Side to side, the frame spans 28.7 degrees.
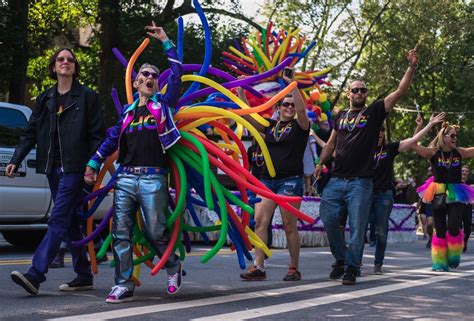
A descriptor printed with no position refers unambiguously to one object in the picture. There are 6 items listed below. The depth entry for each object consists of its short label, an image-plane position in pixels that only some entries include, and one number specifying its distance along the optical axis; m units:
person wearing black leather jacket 7.14
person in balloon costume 6.77
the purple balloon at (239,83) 7.24
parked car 11.04
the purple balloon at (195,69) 7.60
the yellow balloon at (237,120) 7.08
